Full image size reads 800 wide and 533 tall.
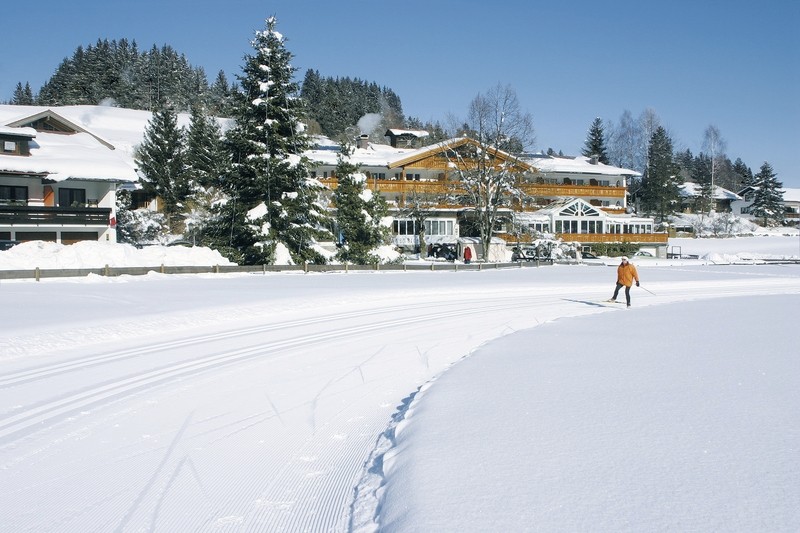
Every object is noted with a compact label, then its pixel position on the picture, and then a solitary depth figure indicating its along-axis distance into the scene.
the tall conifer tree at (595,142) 102.50
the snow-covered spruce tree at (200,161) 46.62
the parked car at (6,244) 29.84
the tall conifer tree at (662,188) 76.12
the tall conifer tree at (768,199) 84.56
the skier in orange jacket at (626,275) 21.23
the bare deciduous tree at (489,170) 46.22
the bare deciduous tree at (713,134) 89.25
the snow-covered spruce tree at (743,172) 104.45
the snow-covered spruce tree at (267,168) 33.12
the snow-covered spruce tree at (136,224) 47.00
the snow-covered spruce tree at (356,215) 37.94
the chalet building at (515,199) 52.09
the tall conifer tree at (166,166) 52.94
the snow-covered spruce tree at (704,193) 83.31
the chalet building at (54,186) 34.47
